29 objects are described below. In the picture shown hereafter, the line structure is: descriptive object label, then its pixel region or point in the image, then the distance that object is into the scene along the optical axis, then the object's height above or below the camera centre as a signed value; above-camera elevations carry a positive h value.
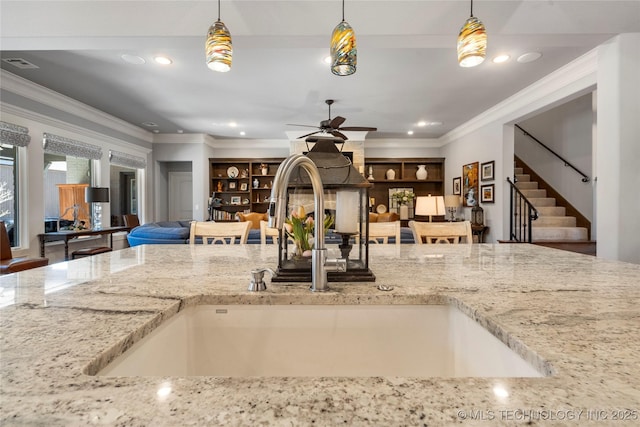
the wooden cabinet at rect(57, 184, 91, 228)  4.79 +0.16
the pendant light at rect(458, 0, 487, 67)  1.55 +0.83
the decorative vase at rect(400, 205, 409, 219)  7.47 -0.03
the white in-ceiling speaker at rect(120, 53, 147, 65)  3.26 +1.60
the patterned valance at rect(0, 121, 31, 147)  3.68 +0.92
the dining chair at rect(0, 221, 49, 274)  3.03 -0.52
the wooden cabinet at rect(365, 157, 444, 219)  7.50 +0.75
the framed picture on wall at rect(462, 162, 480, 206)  5.73 +0.49
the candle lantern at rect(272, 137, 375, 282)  0.94 -0.01
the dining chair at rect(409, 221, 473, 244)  2.13 -0.14
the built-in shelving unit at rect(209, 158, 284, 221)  7.45 +0.64
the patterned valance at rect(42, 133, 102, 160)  4.36 +0.96
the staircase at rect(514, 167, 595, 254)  4.29 -0.22
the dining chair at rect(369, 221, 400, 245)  2.09 -0.13
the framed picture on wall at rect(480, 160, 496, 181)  5.16 +0.66
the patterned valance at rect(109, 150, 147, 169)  5.73 +0.98
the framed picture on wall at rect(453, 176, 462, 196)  6.44 +0.50
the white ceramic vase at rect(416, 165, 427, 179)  7.43 +0.87
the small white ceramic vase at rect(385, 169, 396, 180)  7.48 +0.85
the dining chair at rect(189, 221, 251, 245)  2.07 -0.13
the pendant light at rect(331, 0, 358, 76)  1.49 +0.78
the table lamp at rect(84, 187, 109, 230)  4.72 +0.24
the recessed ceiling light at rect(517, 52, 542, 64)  3.25 +1.60
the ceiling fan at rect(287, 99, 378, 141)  3.85 +1.08
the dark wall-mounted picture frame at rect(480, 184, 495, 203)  5.21 +0.28
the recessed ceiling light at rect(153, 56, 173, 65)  3.30 +1.60
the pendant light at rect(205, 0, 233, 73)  1.62 +0.85
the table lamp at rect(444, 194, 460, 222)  5.98 +0.17
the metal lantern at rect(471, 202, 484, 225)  5.44 -0.09
